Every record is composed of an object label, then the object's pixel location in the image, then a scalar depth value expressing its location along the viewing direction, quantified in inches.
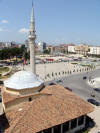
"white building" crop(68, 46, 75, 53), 6451.8
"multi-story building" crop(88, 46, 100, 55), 5158.5
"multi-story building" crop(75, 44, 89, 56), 5403.5
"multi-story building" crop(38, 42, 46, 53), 7480.3
